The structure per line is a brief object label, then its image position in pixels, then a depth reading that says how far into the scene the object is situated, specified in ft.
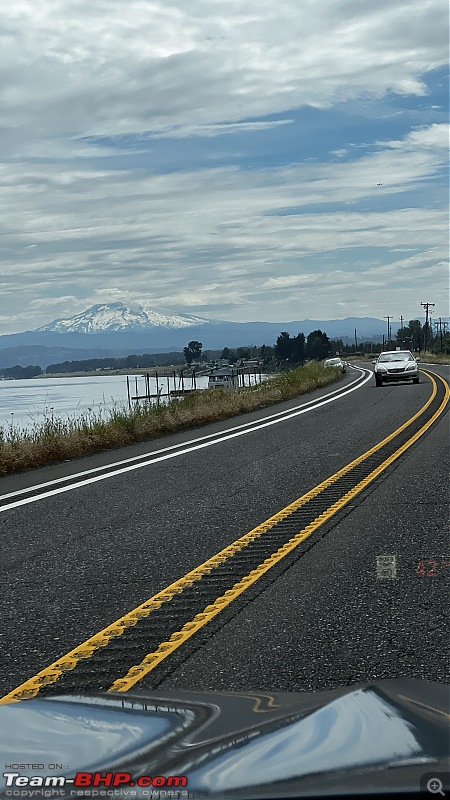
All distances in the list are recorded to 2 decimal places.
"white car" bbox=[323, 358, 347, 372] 284.88
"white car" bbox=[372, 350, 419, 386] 128.57
